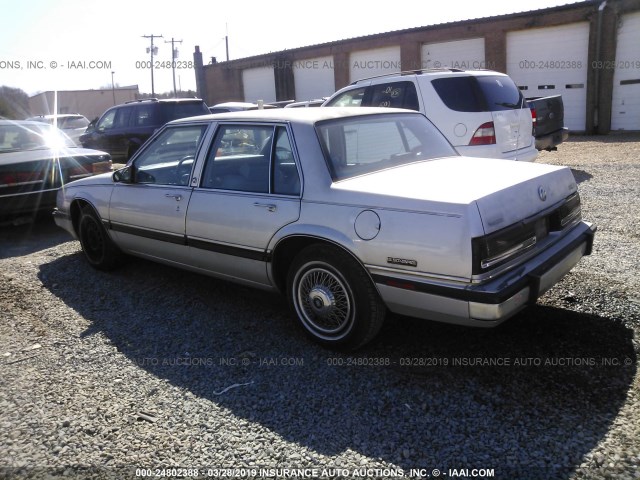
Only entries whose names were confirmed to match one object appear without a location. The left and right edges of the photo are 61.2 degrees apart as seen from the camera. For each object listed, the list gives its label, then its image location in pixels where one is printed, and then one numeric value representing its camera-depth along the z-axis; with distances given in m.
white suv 7.06
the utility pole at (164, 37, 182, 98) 49.12
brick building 18.23
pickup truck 9.98
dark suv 12.09
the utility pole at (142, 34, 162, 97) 50.84
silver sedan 3.00
